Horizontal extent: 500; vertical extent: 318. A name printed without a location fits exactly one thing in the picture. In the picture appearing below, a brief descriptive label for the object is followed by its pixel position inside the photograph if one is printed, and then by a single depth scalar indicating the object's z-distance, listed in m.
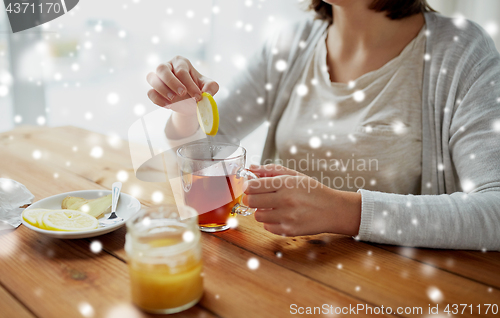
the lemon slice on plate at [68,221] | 0.71
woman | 0.74
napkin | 0.80
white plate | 0.69
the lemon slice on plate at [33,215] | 0.72
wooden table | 0.55
